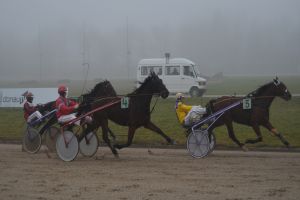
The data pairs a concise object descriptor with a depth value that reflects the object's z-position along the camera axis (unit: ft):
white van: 100.94
